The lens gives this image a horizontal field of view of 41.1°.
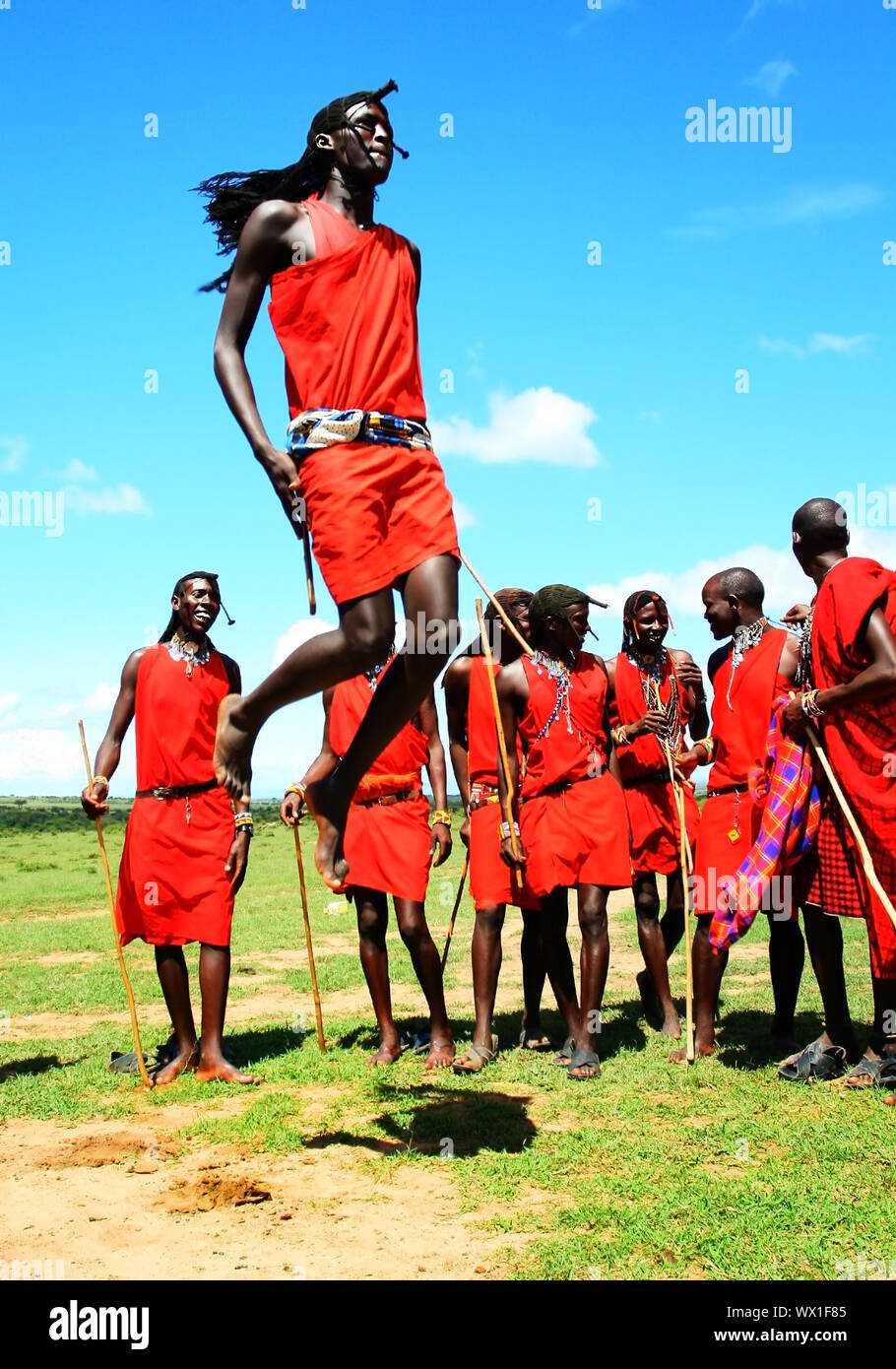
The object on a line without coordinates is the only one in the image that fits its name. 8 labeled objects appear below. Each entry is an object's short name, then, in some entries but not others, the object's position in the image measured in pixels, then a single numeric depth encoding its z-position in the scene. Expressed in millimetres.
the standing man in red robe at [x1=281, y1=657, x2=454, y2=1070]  7059
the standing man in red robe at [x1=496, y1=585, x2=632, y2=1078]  6715
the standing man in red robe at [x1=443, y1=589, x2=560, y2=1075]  7215
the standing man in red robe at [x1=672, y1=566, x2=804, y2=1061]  6773
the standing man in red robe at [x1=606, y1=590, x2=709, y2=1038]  8023
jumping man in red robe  4043
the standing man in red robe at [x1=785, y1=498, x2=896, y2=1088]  5746
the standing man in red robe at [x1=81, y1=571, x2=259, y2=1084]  6906
